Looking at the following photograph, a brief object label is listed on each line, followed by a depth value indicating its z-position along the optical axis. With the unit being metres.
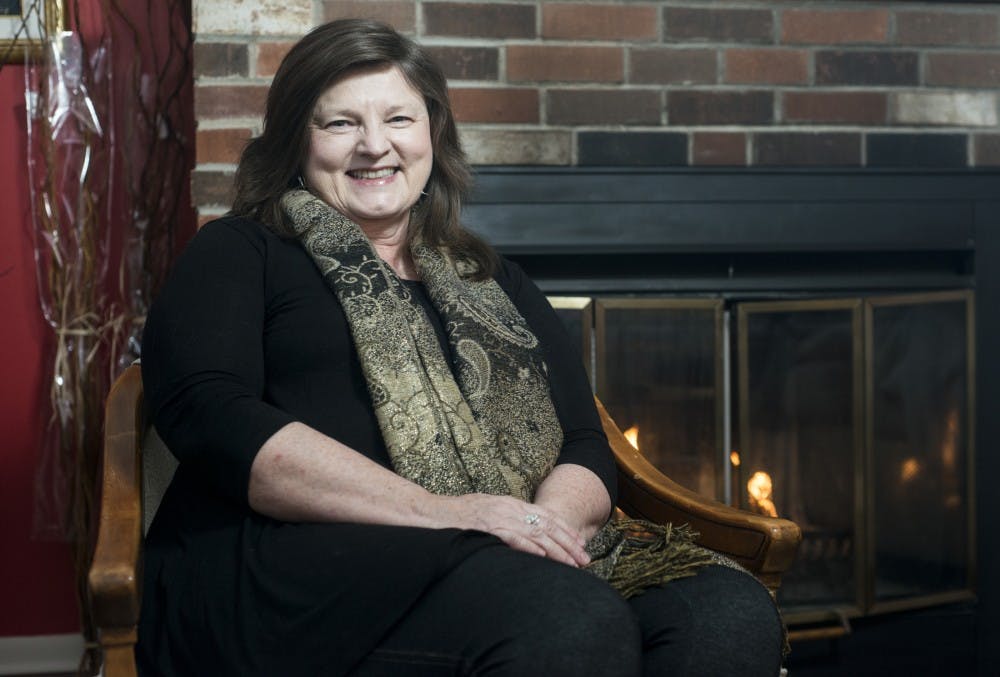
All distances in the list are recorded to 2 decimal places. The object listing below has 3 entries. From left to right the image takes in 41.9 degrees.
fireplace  2.43
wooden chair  1.40
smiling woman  1.39
